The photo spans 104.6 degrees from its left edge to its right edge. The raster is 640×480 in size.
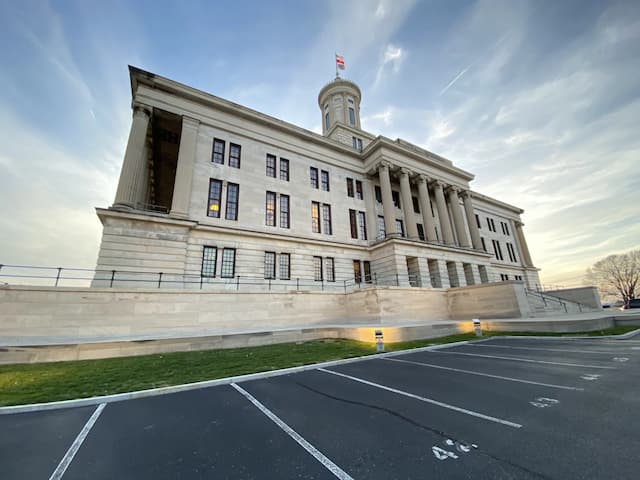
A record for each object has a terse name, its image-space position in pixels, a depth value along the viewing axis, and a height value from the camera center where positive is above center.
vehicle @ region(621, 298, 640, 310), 30.54 -0.59
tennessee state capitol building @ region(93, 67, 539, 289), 17.44 +10.16
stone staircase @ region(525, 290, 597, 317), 19.59 -0.24
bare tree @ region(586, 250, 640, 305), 45.59 +4.75
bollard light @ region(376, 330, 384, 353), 10.27 -1.21
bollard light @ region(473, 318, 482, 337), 13.82 -1.17
